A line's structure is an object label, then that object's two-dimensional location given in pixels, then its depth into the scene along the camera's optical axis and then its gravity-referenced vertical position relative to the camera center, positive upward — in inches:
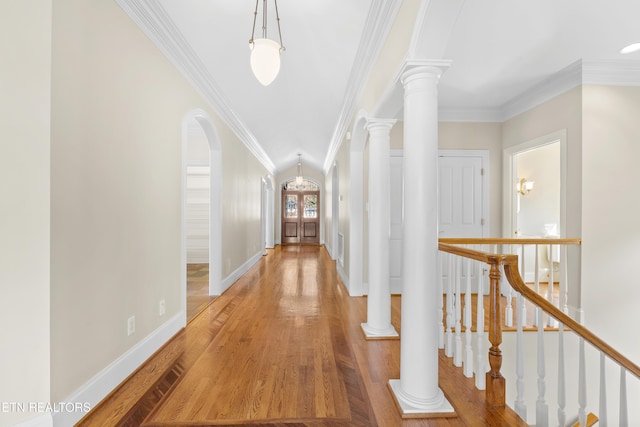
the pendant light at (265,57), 73.0 +38.2
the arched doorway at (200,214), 139.1 -0.9
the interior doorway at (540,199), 219.8 +11.7
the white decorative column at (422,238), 70.1 -5.8
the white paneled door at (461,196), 176.6 +10.5
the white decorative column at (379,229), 114.3 -5.9
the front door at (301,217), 466.6 -5.6
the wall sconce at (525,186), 229.6 +21.5
